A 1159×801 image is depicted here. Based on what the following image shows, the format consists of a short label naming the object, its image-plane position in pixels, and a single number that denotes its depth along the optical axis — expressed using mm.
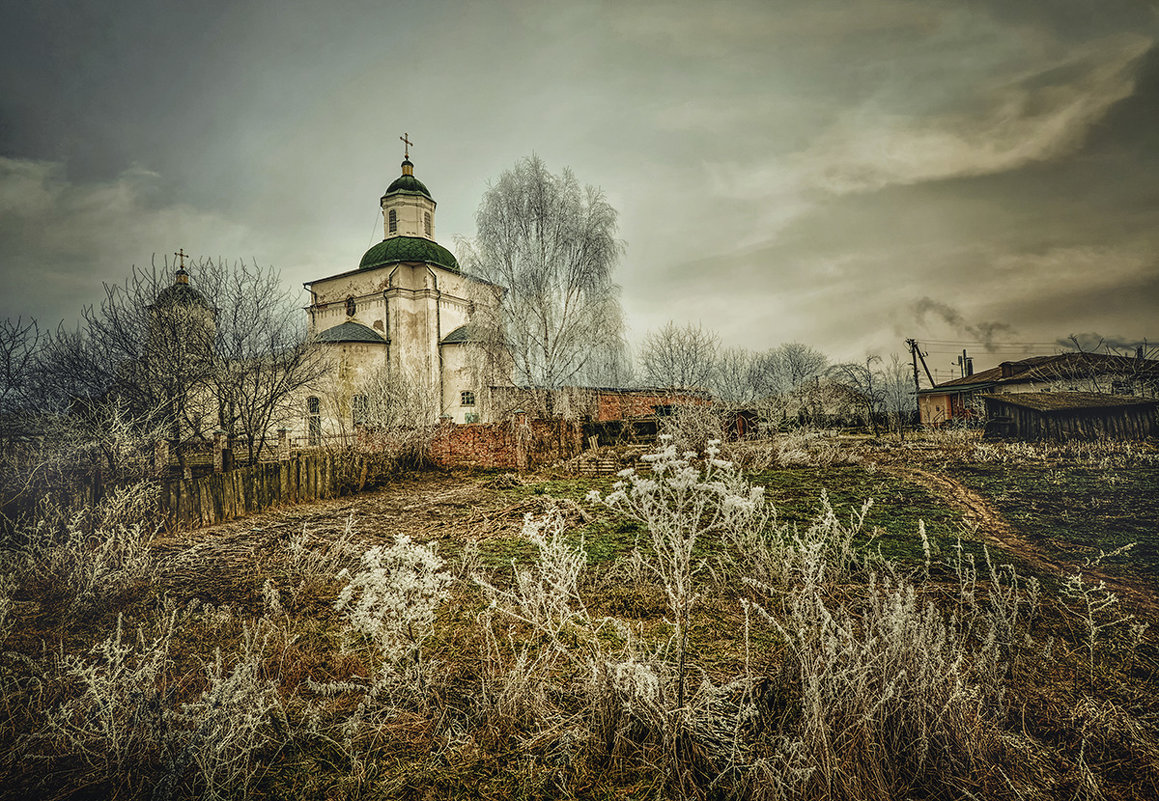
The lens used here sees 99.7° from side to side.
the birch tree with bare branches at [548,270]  19125
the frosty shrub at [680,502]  2000
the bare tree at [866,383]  25281
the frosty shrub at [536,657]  2230
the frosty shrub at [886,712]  1769
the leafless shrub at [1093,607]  3042
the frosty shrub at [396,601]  2510
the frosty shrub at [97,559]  4000
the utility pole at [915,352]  31250
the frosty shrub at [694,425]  13070
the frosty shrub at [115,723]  2004
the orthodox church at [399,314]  25438
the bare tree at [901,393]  32688
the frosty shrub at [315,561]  4551
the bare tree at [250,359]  10266
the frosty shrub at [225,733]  1837
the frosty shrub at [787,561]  3539
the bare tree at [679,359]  24231
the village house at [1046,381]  17266
